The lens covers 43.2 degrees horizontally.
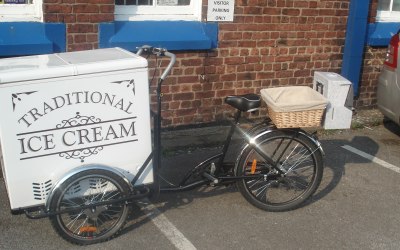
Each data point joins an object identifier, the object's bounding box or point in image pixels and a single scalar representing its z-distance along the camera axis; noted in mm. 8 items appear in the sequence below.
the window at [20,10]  4891
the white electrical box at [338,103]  3953
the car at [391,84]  5715
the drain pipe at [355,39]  6703
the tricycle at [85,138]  3207
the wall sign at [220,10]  5691
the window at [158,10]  5449
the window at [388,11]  7285
